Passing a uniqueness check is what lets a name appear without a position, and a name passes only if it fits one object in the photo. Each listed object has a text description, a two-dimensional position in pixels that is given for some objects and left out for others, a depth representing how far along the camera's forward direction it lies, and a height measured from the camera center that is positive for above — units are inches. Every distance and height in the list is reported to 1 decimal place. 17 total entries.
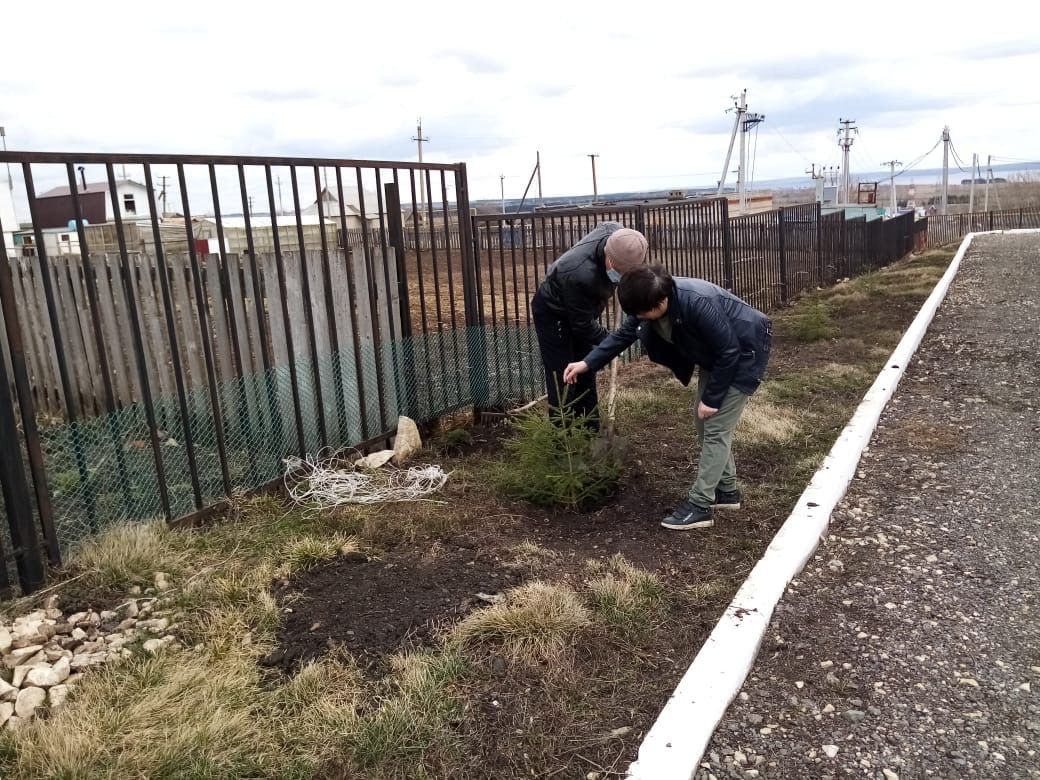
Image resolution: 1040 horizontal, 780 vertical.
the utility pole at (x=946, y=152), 2731.1 +183.8
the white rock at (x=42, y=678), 105.8 -53.0
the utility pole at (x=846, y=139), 2496.4 +240.0
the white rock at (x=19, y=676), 105.3 -52.3
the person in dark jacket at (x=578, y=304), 187.5 -17.1
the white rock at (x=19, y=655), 110.3 -52.1
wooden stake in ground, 182.9 -41.4
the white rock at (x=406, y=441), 214.8 -52.5
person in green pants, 147.4 -23.6
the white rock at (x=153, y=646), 114.8 -54.3
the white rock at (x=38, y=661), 110.4 -53.0
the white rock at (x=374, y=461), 204.2 -54.0
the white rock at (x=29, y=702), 101.0 -53.8
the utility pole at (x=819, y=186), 1463.3 +54.3
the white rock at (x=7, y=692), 103.0 -53.1
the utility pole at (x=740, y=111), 1733.5 +235.3
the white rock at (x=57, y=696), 102.4 -54.1
